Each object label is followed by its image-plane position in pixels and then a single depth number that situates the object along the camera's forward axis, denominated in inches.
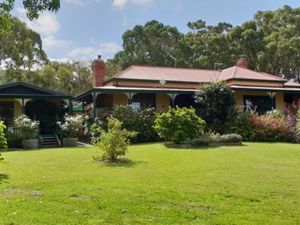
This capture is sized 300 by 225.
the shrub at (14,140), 857.5
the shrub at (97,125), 893.7
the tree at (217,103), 975.0
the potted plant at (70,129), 903.7
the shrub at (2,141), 484.2
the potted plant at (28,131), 853.1
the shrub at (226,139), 790.5
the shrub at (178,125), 780.5
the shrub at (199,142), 756.6
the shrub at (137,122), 929.5
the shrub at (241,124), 928.9
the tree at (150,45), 2218.3
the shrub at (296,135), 879.3
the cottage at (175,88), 1111.7
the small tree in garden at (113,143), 531.0
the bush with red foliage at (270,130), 927.7
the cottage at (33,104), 971.0
